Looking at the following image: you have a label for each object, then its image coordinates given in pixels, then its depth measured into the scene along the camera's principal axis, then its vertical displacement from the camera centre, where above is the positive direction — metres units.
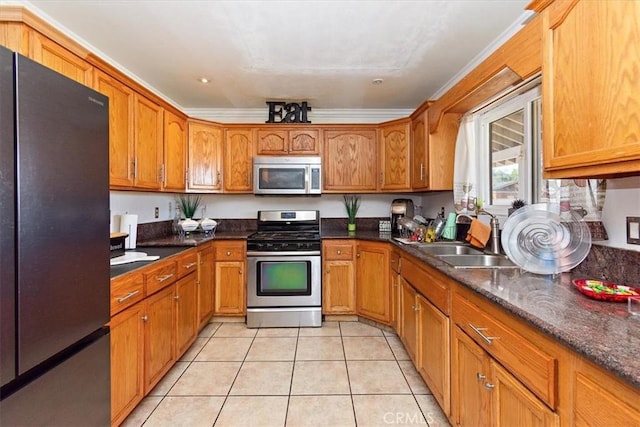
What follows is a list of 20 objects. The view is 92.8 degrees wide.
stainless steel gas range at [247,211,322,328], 3.03 -0.70
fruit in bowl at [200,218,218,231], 3.17 -0.12
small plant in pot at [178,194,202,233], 3.54 +0.11
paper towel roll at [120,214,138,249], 2.37 -0.11
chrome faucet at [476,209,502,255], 2.01 -0.15
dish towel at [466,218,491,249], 2.16 -0.16
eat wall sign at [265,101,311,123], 3.42 +1.14
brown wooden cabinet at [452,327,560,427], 0.96 -0.68
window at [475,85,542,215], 2.01 +0.45
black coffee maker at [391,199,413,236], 3.42 +0.01
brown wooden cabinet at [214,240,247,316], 3.10 -0.66
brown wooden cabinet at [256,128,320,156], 3.39 +0.79
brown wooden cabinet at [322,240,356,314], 3.12 -0.73
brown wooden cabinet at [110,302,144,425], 1.53 -0.80
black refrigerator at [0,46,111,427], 0.90 -0.12
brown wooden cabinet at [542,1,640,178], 0.91 +0.42
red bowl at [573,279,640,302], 1.04 -0.28
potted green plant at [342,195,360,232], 3.59 +0.05
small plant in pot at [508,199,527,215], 1.97 +0.05
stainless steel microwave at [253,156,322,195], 3.28 +0.41
